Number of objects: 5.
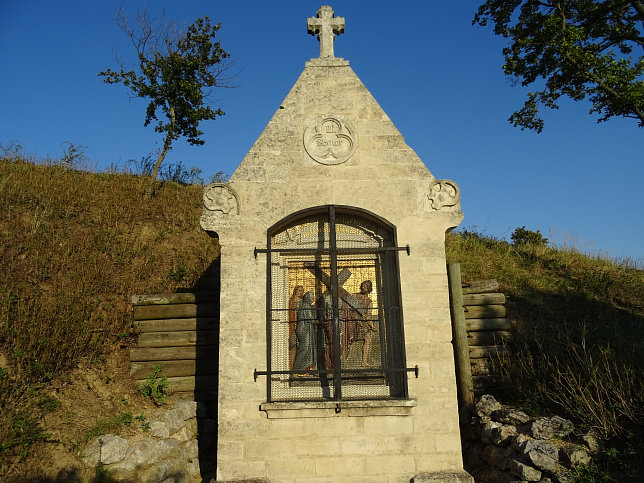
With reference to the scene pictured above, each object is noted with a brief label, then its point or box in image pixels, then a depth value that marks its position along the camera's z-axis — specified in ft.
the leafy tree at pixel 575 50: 34.45
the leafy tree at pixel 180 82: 45.88
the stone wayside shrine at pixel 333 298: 17.07
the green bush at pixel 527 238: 47.06
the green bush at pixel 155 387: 22.56
